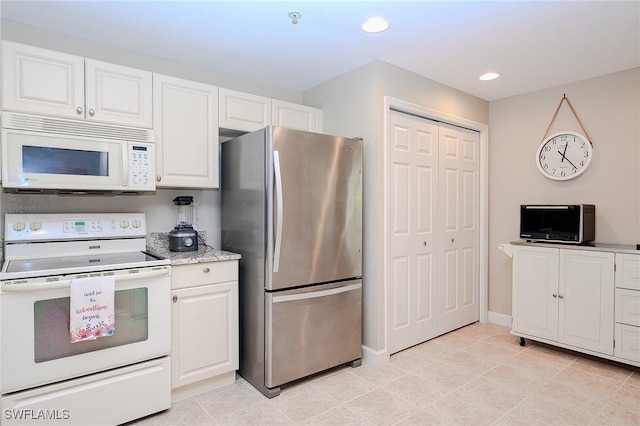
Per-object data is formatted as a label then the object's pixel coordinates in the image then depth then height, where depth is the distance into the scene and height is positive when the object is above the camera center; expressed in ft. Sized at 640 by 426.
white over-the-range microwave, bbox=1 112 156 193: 6.43 +0.98
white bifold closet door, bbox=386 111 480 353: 9.79 -0.60
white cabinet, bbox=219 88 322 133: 8.89 +2.49
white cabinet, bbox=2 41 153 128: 6.44 +2.30
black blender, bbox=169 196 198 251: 8.53 -0.53
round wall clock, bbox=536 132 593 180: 10.32 +1.57
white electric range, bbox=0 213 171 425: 5.74 -2.10
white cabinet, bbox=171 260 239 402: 7.33 -2.50
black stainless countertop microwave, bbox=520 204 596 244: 9.45 -0.37
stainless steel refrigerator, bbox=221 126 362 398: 7.67 -0.90
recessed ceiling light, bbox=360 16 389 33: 7.16 +3.69
